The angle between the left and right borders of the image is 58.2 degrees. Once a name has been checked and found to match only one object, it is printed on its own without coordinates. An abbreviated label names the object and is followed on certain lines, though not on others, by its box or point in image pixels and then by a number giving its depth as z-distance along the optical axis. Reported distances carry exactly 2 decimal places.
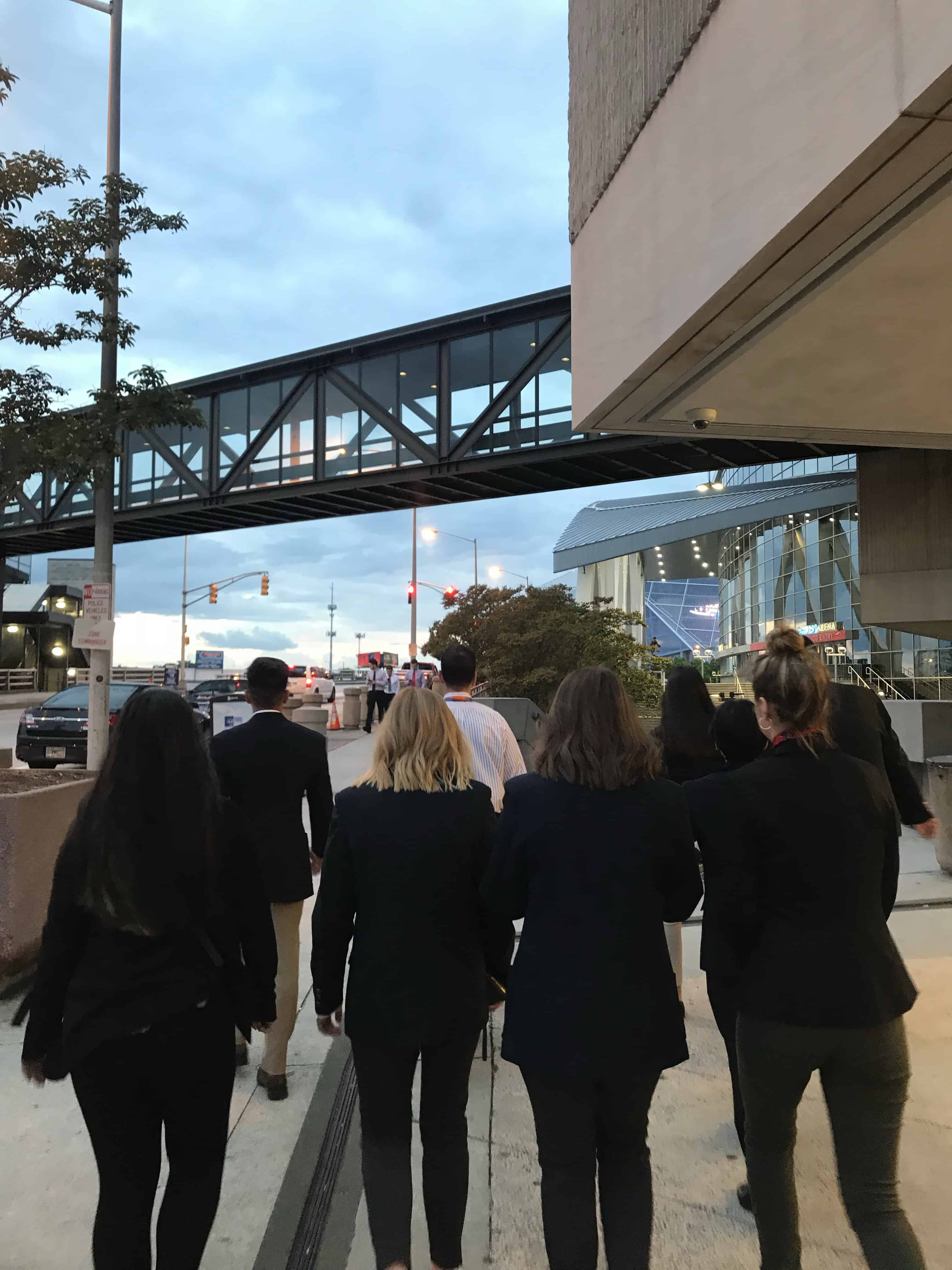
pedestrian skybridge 20.56
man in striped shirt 4.69
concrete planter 5.42
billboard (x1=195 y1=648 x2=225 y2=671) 84.19
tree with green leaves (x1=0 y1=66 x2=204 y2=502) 8.87
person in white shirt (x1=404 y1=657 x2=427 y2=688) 20.88
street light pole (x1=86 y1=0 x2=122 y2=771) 11.30
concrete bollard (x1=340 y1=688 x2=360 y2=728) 29.61
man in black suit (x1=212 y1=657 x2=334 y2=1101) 4.13
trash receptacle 8.57
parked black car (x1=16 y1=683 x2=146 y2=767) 15.84
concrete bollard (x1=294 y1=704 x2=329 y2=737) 21.34
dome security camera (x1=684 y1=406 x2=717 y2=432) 8.12
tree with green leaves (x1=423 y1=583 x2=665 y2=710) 21.20
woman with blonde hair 2.62
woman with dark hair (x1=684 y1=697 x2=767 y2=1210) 2.45
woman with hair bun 2.34
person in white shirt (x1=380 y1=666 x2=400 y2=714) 24.47
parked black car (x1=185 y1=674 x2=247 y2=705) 35.95
